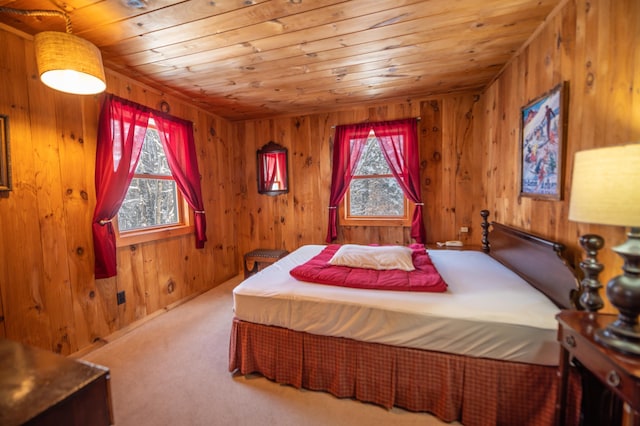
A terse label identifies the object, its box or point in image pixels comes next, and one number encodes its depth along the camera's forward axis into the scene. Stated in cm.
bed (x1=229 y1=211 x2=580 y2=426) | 139
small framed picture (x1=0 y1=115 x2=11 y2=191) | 175
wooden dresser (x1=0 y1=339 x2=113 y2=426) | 72
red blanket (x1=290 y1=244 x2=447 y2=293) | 176
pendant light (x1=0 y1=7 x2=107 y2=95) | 149
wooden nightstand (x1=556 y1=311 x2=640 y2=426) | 86
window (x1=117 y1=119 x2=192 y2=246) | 271
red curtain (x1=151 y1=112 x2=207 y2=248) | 301
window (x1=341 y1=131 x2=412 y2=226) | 366
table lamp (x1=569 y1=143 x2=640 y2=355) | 89
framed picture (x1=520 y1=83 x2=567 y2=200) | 171
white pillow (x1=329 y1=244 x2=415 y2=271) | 212
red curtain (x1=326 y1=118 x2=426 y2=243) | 342
